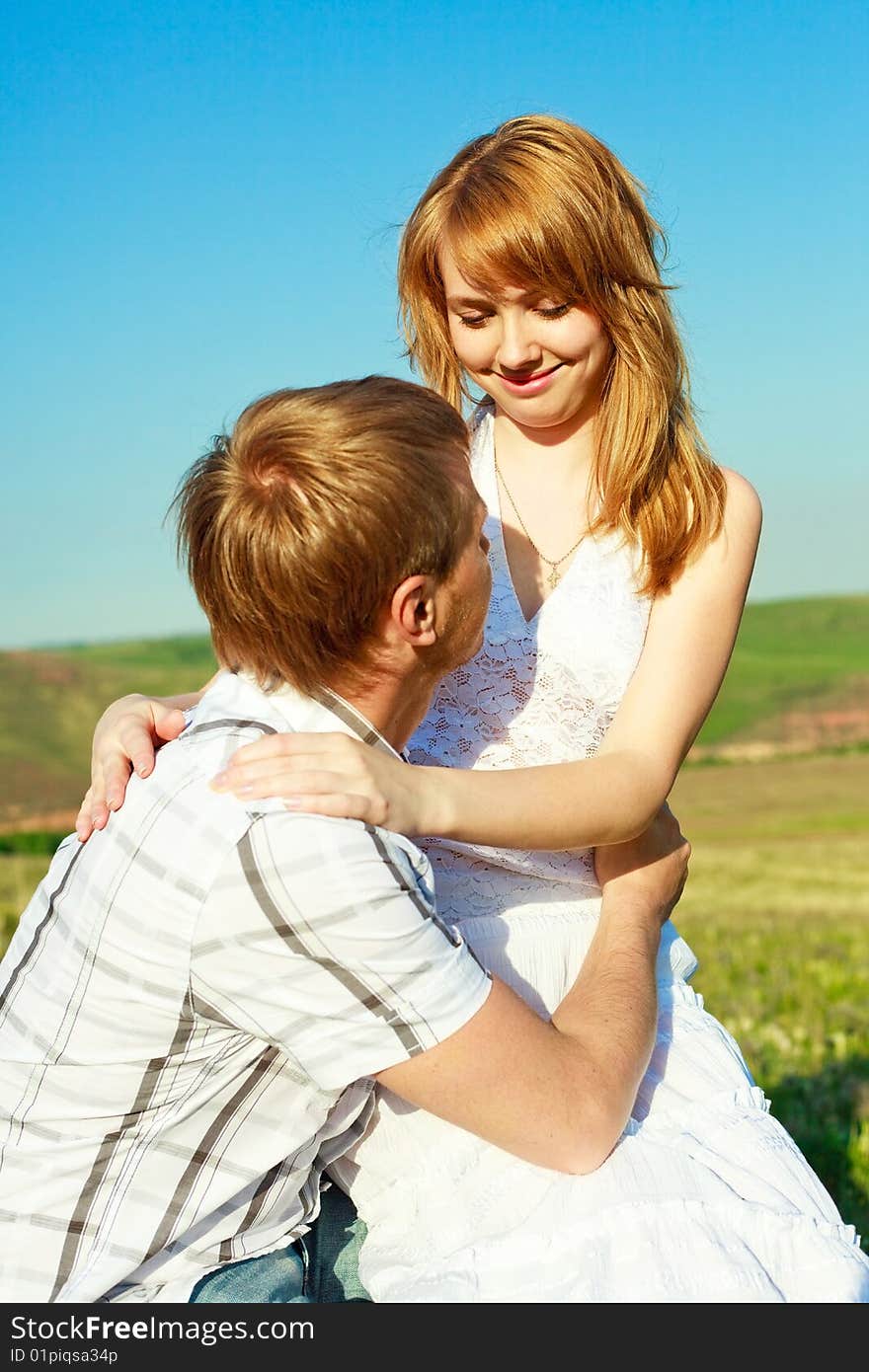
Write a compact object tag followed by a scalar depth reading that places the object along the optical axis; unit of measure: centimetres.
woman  270
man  242
